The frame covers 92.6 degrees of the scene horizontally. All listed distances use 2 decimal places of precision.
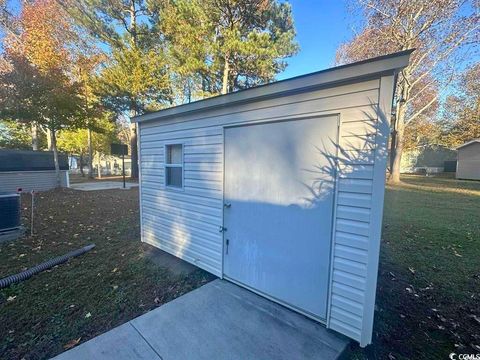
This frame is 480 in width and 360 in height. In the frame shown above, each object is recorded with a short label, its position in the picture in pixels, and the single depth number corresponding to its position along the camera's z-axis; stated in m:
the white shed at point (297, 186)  2.02
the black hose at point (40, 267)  3.14
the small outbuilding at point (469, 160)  19.28
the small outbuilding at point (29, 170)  10.60
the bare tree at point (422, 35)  11.68
